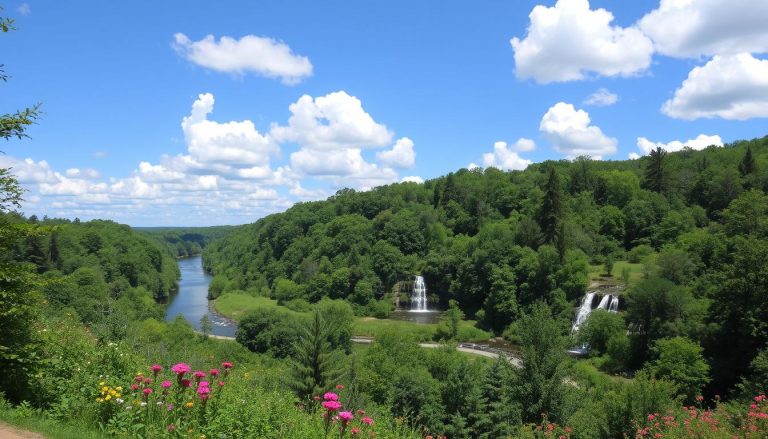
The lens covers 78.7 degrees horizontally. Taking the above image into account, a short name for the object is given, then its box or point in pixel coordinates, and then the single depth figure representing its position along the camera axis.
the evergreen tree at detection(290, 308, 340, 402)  20.69
